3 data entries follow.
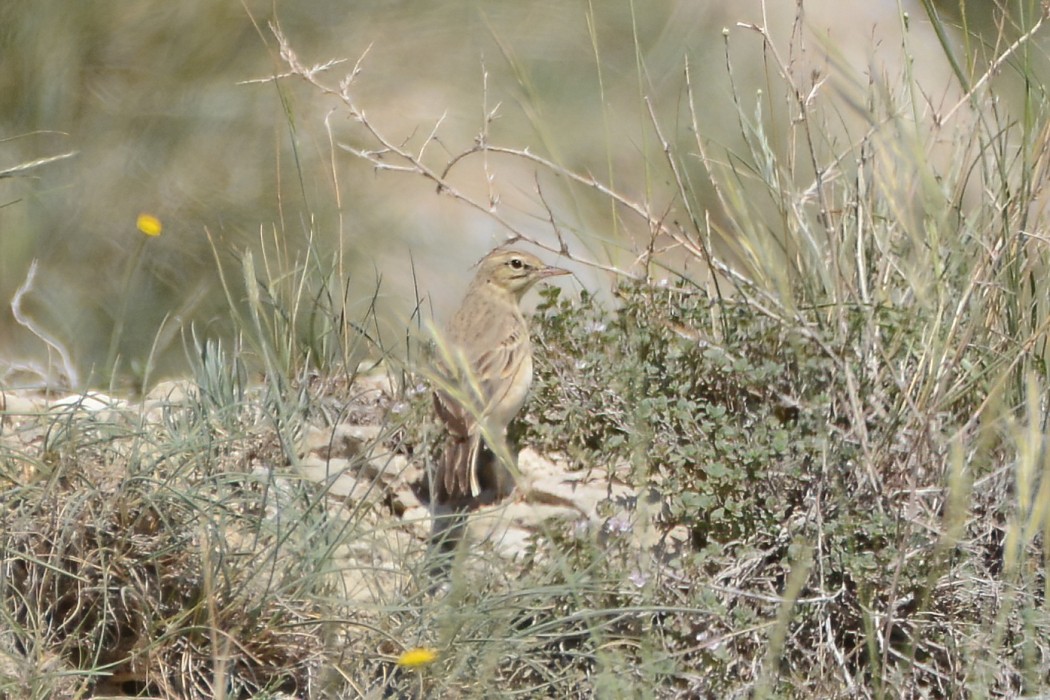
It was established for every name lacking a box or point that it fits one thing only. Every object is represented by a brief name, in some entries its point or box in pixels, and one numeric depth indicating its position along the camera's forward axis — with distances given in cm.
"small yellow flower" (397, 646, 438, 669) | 566
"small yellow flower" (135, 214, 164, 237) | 765
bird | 792
